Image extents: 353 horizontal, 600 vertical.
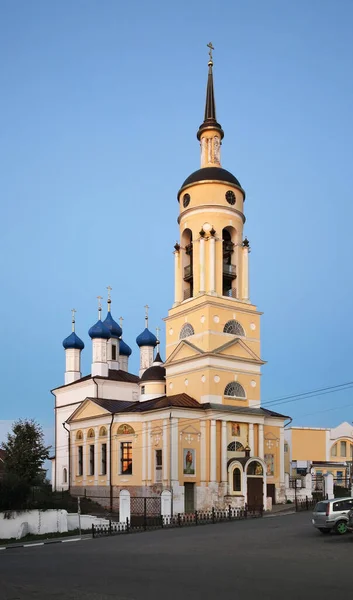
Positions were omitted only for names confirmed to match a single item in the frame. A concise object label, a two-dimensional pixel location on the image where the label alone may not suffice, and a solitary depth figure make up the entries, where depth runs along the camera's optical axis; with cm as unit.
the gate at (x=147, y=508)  3796
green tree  4416
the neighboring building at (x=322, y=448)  6556
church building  4119
